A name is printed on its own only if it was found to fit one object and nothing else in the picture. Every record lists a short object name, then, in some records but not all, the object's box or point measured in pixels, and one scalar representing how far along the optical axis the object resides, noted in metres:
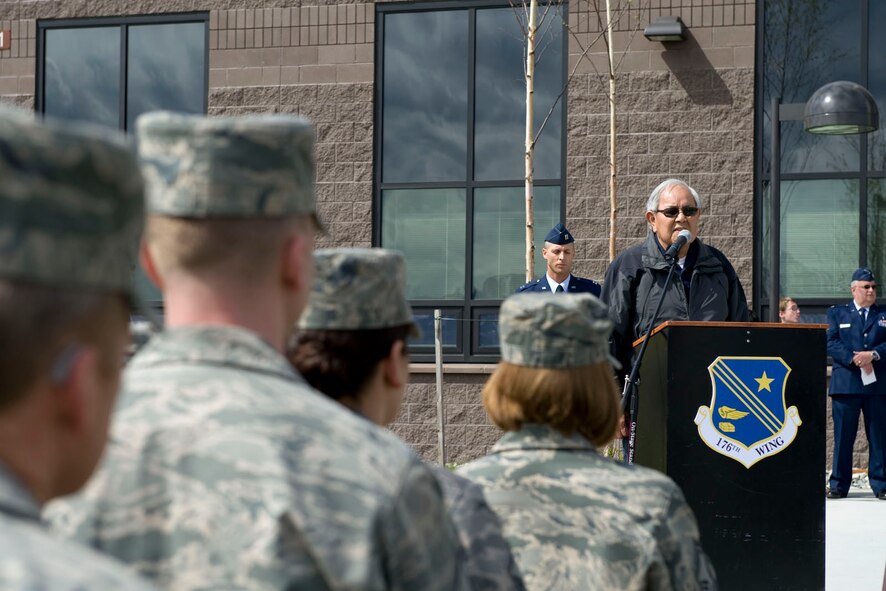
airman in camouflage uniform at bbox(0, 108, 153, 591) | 1.09
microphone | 6.55
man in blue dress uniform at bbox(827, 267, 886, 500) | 11.56
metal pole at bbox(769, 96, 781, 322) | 8.50
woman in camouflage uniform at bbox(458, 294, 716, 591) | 2.79
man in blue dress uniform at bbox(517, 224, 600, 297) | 9.36
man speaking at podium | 6.77
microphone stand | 6.27
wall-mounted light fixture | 12.10
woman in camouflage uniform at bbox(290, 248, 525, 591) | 2.31
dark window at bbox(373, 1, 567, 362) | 13.06
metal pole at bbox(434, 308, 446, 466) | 11.75
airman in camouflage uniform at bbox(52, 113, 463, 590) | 1.63
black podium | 5.91
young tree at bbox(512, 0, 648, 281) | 11.66
